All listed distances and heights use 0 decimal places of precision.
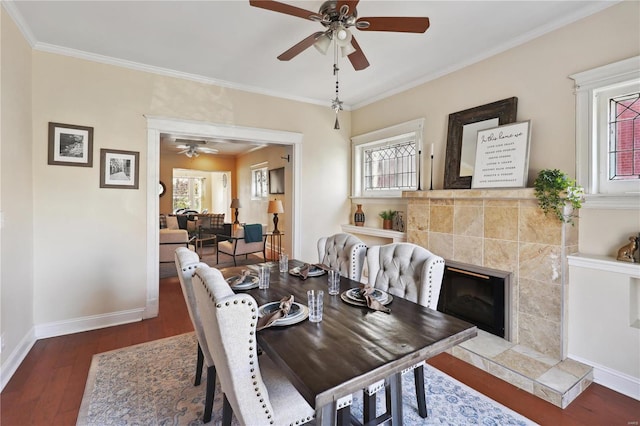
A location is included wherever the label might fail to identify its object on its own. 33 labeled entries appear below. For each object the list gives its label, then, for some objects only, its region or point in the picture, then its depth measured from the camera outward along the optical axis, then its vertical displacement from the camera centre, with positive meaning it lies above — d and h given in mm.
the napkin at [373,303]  1641 -498
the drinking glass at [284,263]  2471 -428
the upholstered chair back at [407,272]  1932 -410
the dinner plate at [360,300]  1723 -509
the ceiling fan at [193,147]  7301 +1603
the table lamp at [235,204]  8375 +192
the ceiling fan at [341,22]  1856 +1223
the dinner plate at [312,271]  2355 -472
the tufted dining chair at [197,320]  1823 -665
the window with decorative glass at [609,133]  2207 +612
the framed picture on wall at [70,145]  2965 +648
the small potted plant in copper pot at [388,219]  4145 -96
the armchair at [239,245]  5836 -677
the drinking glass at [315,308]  1488 -472
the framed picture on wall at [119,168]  3203 +448
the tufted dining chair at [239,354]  1071 -532
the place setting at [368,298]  1655 -501
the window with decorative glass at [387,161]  3956 +745
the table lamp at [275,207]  5849 +81
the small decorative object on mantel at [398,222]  4027 -132
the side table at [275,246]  6738 -796
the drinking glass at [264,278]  2039 -448
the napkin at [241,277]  2097 -478
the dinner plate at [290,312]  1440 -516
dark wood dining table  1048 -555
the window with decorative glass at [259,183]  7851 +759
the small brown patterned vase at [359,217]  4613 -79
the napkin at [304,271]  2252 -458
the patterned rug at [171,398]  1892 -1281
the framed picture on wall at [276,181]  6871 +709
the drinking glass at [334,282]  1931 -452
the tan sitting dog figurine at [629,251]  2123 -262
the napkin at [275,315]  1395 -498
